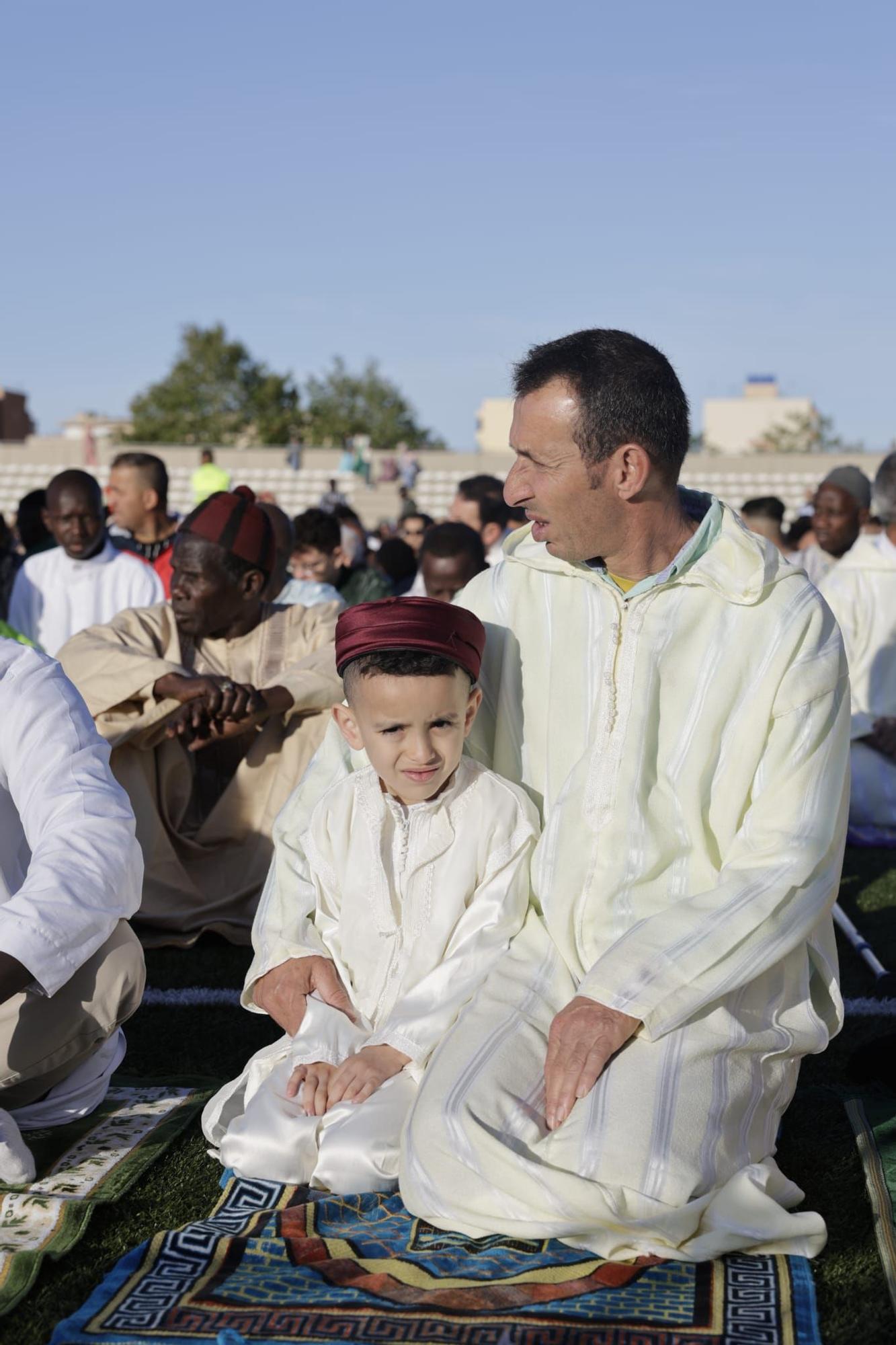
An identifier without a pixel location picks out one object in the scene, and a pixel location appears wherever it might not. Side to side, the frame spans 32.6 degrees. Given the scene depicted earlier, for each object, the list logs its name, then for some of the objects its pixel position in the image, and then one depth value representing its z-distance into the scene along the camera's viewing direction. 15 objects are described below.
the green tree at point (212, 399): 58.47
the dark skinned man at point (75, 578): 8.63
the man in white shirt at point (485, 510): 9.21
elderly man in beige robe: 5.97
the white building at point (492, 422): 85.06
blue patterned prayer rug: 2.68
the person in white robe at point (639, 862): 3.02
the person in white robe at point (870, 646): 8.45
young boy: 3.35
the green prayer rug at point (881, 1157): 3.11
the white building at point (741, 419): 87.38
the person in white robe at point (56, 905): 3.36
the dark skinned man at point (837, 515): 10.89
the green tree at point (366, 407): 67.50
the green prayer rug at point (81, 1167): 3.05
